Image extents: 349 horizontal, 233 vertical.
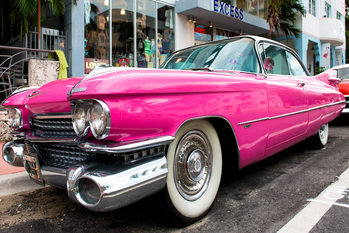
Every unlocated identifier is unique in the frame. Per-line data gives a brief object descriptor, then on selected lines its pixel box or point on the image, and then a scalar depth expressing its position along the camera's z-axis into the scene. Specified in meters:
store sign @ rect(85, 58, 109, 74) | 7.74
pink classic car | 1.51
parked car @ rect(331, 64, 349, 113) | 6.60
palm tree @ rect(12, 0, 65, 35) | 5.76
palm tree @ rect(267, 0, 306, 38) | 11.58
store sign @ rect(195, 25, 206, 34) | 11.02
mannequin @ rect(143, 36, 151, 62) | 9.24
